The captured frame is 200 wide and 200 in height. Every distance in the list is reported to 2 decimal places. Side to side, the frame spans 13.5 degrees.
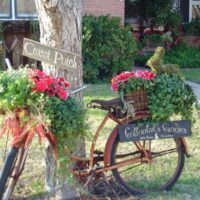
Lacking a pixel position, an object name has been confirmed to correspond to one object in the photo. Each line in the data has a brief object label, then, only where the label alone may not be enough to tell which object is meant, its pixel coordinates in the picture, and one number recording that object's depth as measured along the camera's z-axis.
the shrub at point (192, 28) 24.84
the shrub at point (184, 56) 21.83
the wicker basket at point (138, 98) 7.20
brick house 18.28
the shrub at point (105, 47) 17.03
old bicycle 6.64
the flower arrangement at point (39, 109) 6.24
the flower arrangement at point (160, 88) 7.21
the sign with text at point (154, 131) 7.20
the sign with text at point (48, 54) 6.60
